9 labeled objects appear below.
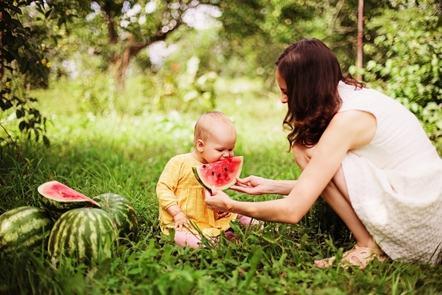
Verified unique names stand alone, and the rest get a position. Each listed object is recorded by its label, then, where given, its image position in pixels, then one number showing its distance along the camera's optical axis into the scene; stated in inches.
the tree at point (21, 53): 158.2
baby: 128.6
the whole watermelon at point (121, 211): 122.6
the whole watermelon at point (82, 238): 108.7
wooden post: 231.3
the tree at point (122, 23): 215.3
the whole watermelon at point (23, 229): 111.2
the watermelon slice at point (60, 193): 118.4
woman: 111.7
